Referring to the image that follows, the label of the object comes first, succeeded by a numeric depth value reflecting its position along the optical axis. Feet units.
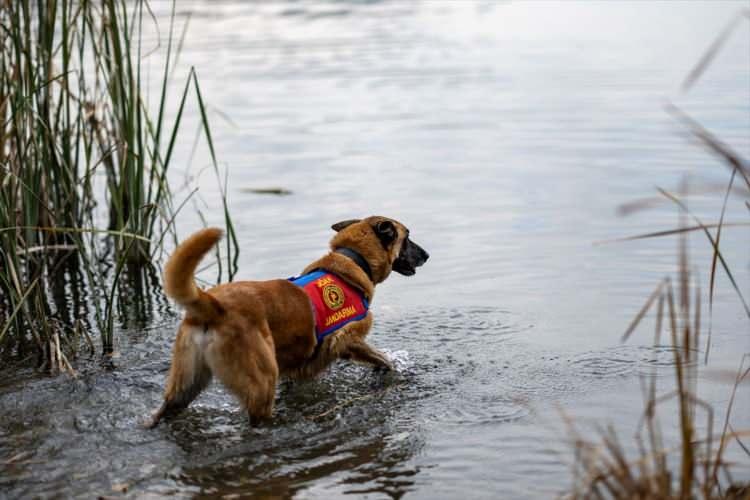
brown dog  16.60
